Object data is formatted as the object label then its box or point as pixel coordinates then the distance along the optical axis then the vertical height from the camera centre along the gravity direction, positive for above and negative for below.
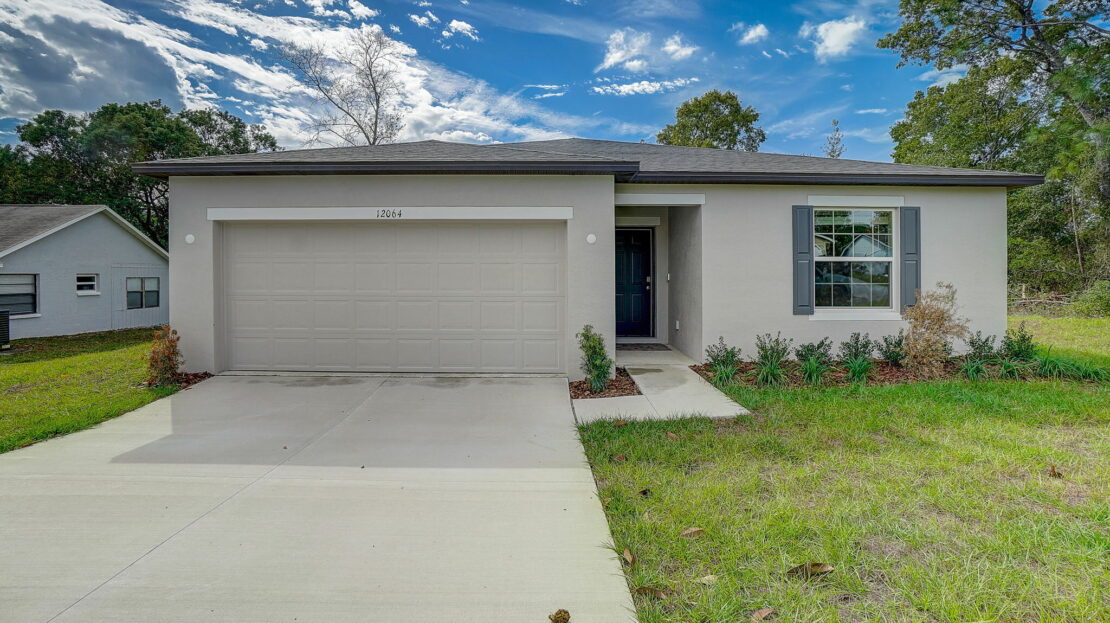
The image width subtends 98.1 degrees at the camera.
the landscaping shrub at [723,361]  6.18 -0.85
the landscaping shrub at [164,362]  6.14 -0.72
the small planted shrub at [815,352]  6.66 -0.74
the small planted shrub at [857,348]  6.84 -0.71
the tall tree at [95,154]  19.38 +6.26
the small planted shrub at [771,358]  6.07 -0.79
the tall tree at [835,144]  29.56 +9.68
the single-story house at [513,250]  6.43 +0.74
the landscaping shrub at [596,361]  5.95 -0.75
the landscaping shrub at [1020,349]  6.68 -0.71
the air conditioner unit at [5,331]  10.67 -0.54
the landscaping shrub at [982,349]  6.80 -0.73
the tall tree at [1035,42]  12.56 +7.78
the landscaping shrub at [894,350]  6.73 -0.72
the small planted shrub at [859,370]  6.12 -0.91
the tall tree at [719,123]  26.17 +9.74
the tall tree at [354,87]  16.69 +7.89
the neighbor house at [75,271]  12.31 +0.99
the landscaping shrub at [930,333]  6.21 -0.44
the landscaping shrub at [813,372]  6.04 -0.92
